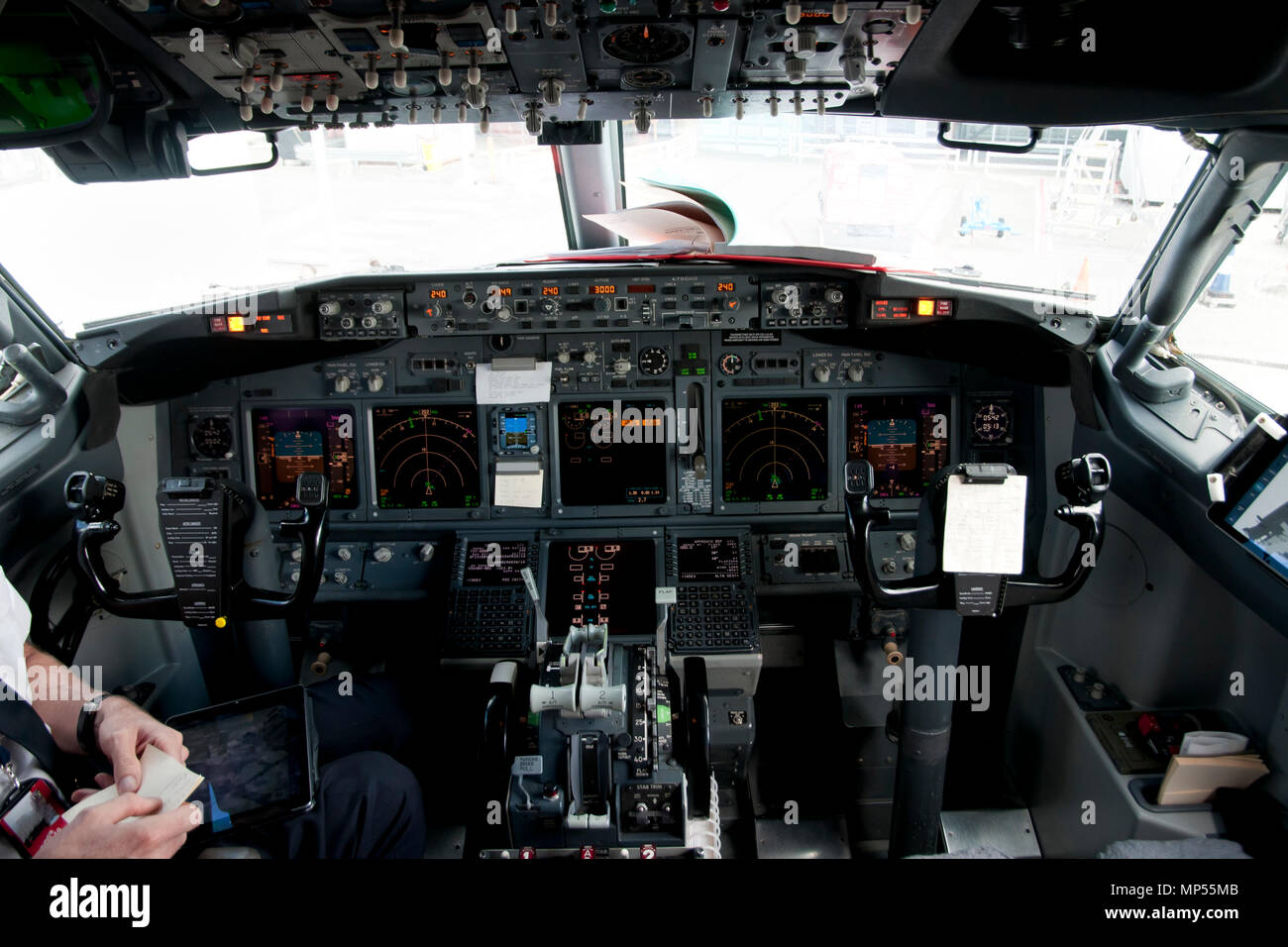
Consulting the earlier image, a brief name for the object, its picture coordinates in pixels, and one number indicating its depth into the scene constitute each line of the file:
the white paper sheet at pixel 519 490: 2.86
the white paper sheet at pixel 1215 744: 1.84
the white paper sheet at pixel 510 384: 2.80
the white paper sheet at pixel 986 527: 1.61
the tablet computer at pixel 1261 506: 1.74
